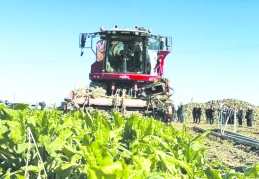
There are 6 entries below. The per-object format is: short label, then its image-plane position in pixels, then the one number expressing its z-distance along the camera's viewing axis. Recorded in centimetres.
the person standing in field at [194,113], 2952
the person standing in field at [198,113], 2930
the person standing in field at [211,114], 2811
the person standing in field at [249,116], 2729
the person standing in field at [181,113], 2746
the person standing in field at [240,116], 2734
